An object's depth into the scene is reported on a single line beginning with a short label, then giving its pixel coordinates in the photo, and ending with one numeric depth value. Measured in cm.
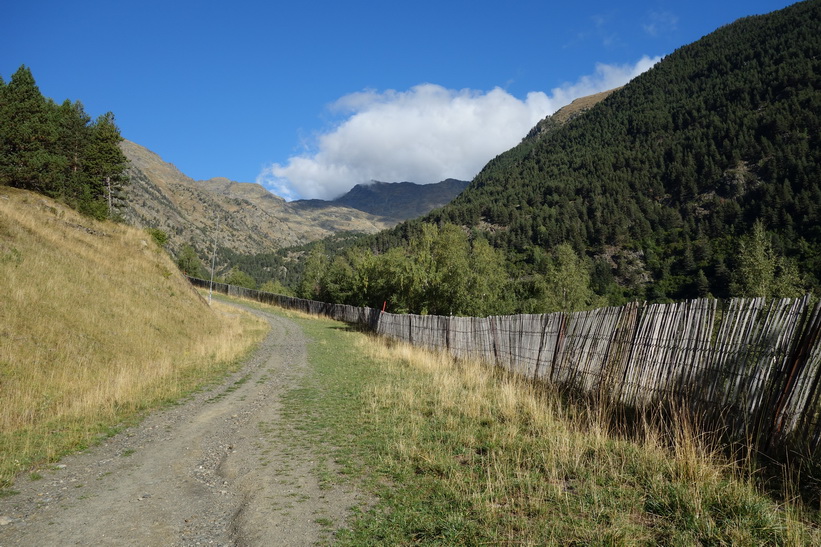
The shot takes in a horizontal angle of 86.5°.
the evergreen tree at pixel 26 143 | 2797
